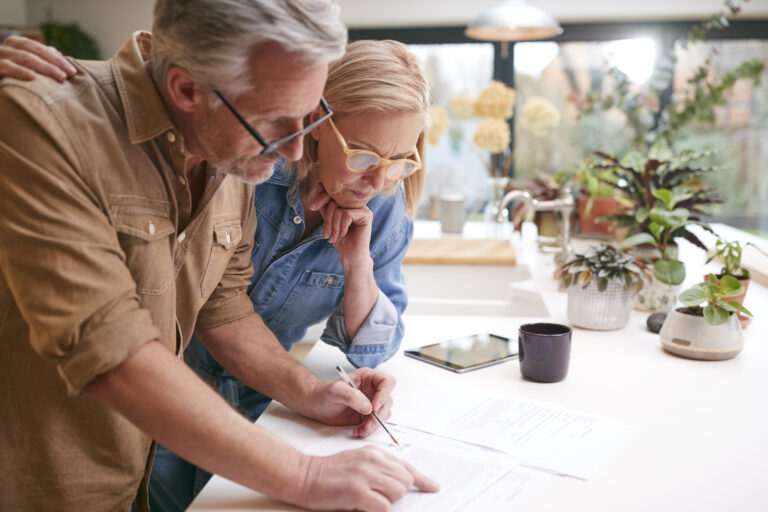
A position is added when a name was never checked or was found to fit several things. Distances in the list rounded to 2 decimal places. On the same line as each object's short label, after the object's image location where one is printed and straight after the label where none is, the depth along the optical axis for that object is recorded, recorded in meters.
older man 0.84
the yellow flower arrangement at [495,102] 3.47
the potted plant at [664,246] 1.85
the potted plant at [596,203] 2.99
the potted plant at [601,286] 1.78
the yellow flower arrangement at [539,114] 3.74
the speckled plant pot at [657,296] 1.94
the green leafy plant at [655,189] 2.06
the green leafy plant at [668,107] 3.47
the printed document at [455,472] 0.95
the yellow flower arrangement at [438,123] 3.49
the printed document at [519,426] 1.09
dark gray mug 1.40
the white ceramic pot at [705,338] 1.55
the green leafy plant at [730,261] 1.77
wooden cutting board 2.94
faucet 2.72
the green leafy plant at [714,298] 1.53
